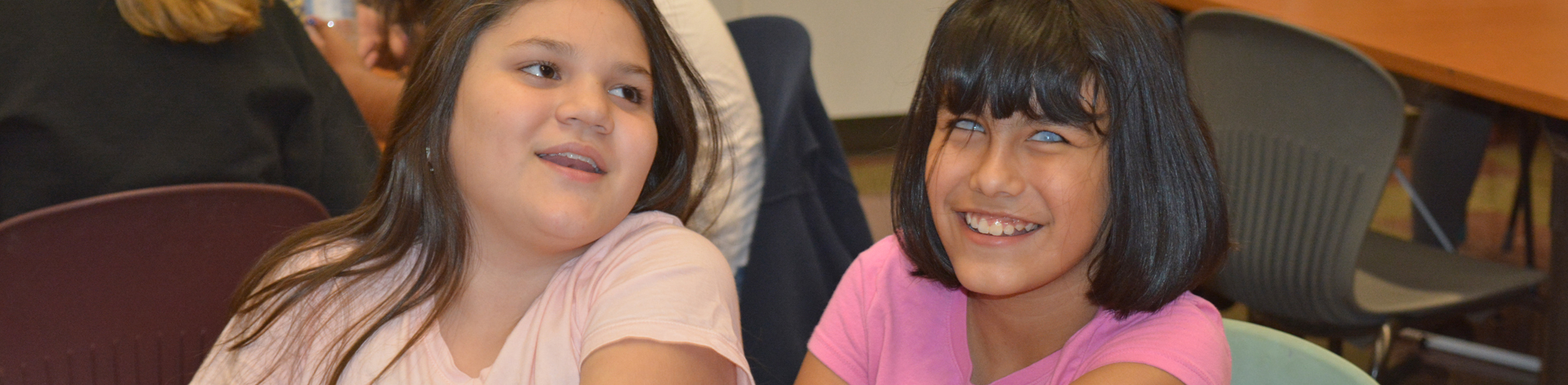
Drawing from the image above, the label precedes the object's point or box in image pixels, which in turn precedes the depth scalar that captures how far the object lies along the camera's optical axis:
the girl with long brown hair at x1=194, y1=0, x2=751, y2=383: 1.04
